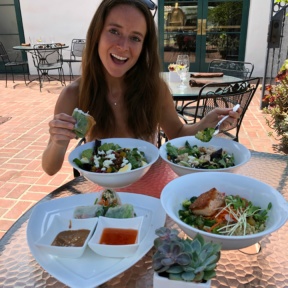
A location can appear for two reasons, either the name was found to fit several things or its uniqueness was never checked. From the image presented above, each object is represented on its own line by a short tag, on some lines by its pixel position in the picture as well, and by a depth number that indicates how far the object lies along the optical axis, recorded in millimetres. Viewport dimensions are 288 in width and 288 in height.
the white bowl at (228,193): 789
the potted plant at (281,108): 3725
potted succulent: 645
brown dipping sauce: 890
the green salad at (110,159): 1230
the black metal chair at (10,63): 7242
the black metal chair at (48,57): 6783
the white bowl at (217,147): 1193
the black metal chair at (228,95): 2900
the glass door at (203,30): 7305
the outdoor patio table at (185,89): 2986
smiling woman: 1569
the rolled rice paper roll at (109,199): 1043
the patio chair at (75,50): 7670
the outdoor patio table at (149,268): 868
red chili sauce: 886
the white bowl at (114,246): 841
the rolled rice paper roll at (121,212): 972
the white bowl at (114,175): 1163
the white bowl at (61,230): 848
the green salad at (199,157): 1236
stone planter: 643
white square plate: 809
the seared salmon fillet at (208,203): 938
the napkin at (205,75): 3725
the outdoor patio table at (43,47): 6595
